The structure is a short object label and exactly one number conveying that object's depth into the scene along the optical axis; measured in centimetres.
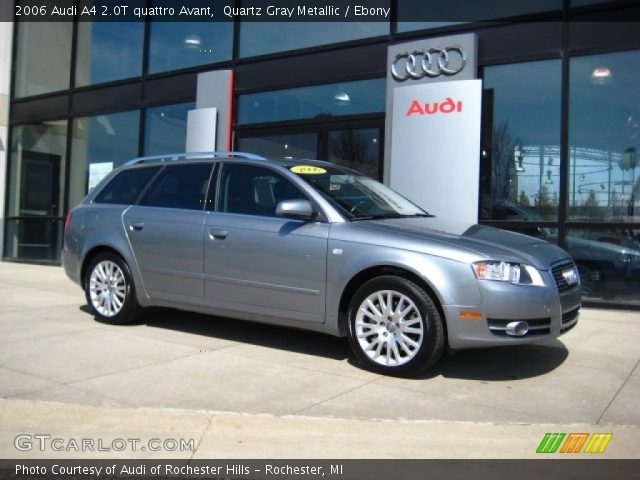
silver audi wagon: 447
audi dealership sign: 838
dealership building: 803
